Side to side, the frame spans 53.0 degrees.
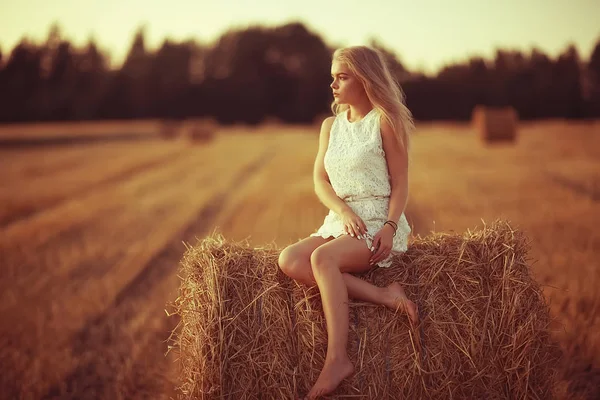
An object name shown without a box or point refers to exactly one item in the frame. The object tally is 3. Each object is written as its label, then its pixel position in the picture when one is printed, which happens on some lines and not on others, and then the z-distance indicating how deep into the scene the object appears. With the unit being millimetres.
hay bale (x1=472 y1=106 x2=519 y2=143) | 17141
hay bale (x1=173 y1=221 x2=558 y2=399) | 3059
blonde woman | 3084
